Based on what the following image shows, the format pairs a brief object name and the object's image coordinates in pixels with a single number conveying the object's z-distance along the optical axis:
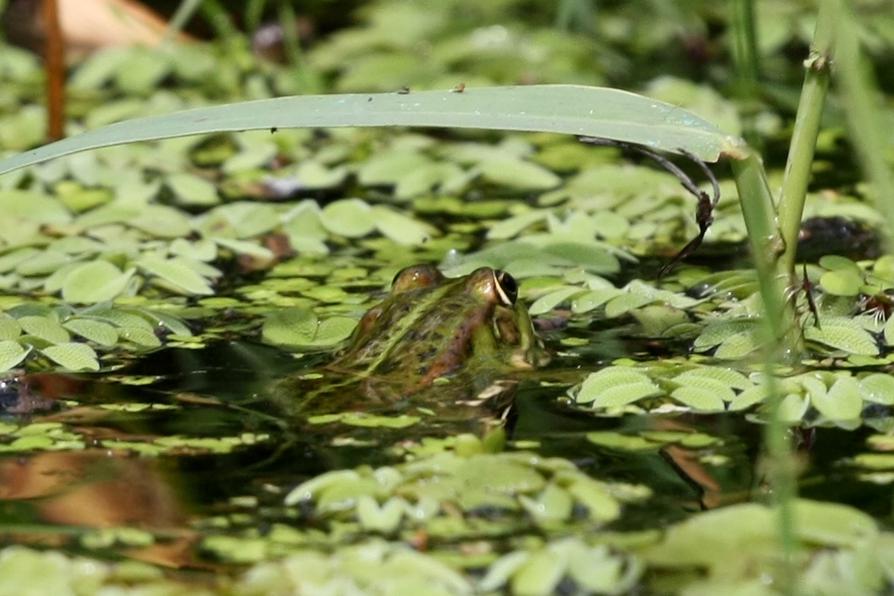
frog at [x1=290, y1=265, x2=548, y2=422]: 4.59
